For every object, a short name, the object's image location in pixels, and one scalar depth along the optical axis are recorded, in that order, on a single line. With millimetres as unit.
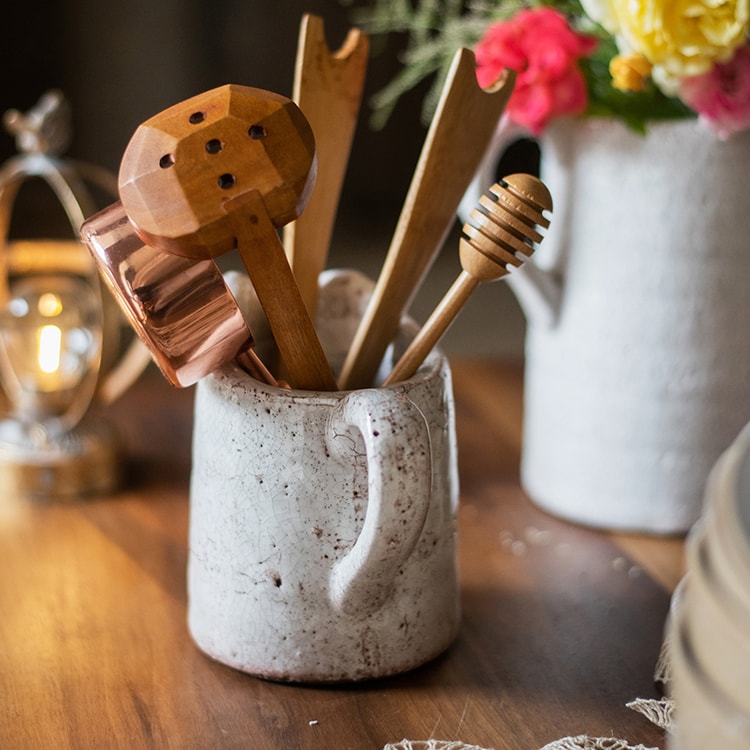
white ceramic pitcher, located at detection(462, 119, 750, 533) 853
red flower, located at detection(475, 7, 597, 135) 842
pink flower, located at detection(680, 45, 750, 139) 815
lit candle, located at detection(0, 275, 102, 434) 954
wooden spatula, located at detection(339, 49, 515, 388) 717
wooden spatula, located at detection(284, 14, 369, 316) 748
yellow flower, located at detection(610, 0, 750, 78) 797
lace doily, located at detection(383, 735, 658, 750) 677
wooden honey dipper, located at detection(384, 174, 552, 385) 664
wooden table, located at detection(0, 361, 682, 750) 692
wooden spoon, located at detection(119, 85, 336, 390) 634
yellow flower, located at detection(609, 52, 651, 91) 821
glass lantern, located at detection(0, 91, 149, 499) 925
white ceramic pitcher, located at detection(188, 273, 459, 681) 679
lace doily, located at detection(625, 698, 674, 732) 694
